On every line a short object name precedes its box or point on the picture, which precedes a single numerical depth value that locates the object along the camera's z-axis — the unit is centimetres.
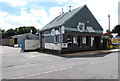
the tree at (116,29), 6763
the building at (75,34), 1775
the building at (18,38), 3820
